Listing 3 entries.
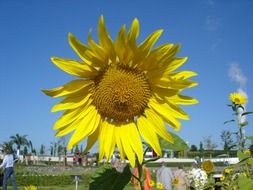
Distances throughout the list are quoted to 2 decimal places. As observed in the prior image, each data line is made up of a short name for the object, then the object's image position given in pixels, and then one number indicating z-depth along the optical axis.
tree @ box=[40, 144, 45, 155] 55.75
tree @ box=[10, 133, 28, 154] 48.33
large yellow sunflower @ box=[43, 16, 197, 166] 1.03
